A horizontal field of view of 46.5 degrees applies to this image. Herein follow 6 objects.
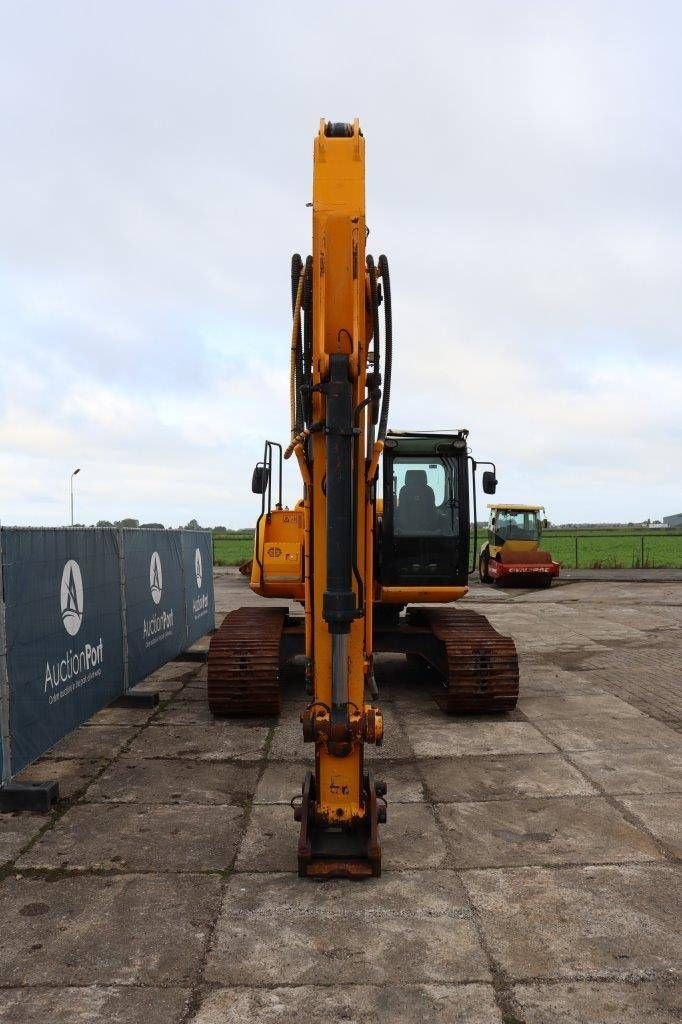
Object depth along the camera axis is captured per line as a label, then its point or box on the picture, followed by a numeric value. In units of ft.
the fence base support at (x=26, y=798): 20.61
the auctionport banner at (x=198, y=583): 45.34
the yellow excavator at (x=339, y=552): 16.71
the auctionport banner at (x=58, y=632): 22.15
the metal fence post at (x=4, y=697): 21.12
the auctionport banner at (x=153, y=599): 34.04
